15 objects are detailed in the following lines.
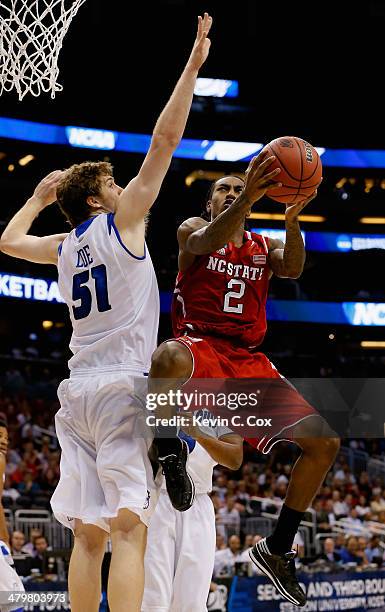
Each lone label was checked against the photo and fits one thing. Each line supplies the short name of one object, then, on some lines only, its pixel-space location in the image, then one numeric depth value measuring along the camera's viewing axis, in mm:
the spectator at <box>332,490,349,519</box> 14703
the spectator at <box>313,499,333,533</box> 13438
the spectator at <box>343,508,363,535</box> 13711
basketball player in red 4508
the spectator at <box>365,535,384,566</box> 12867
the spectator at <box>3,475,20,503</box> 12539
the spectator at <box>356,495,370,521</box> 14698
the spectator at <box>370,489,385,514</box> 14867
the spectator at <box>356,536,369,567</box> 12555
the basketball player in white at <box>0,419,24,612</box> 6188
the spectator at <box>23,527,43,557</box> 10914
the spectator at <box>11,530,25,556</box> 10420
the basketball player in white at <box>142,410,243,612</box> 4734
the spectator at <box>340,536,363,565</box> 12469
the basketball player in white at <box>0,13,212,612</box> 3967
